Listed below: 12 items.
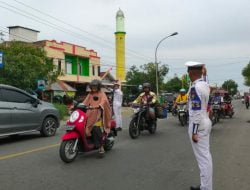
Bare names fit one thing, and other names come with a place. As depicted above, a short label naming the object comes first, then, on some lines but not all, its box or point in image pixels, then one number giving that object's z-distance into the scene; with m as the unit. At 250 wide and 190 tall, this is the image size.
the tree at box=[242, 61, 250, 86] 50.72
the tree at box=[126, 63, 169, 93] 32.82
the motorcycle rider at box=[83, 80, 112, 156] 4.86
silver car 6.26
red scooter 4.52
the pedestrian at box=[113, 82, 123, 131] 8.13
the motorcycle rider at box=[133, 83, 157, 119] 7.18
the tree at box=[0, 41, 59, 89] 14.54
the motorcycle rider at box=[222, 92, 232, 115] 11.53
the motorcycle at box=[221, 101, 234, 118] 11.06
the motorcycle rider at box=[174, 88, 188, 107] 9.86
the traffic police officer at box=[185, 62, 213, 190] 3.12
